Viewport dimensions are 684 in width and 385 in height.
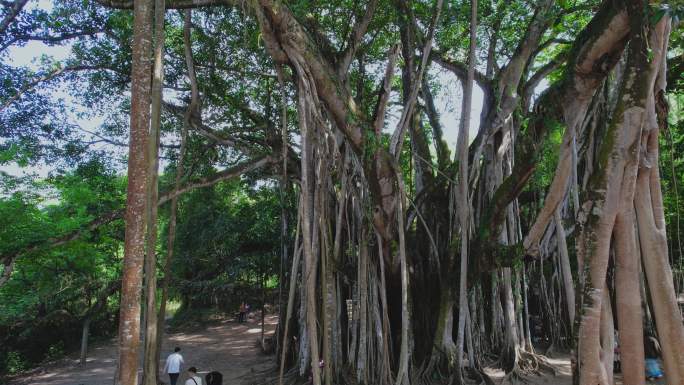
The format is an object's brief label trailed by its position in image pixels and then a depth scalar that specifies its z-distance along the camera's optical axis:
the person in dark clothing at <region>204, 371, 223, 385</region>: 5.30
